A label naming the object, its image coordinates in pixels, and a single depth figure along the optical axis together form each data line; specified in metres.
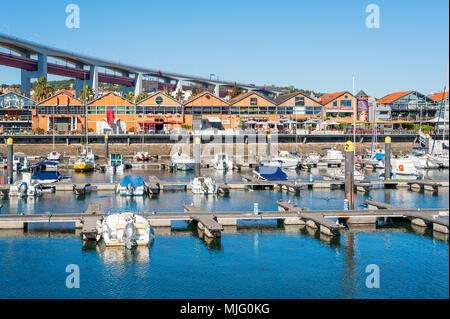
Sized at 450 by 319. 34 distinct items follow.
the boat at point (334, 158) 74.94
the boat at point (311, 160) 72.44
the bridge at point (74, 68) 112.88
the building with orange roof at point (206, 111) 99.19
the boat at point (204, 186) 47.34
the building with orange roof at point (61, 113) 95.50
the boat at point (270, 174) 53.00
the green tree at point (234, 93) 135.12
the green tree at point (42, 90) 107.25
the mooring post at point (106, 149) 75.32
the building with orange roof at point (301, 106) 102.75
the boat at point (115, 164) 67.44
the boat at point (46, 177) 50.49
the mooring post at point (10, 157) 52.95
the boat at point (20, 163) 65.75
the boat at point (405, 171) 54.91
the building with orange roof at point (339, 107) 107.62
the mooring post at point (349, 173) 36.53
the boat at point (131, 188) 45.34
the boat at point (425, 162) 68.86
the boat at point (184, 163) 68.06
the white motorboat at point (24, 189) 45.19
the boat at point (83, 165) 64.69
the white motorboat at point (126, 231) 28.58
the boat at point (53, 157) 76.02
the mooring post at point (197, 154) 53.88
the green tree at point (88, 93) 115.71
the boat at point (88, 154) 73.00
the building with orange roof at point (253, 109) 100.94
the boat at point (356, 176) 53.48
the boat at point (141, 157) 78.50
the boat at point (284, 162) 68.81
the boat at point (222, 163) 69.12
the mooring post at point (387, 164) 52.62
